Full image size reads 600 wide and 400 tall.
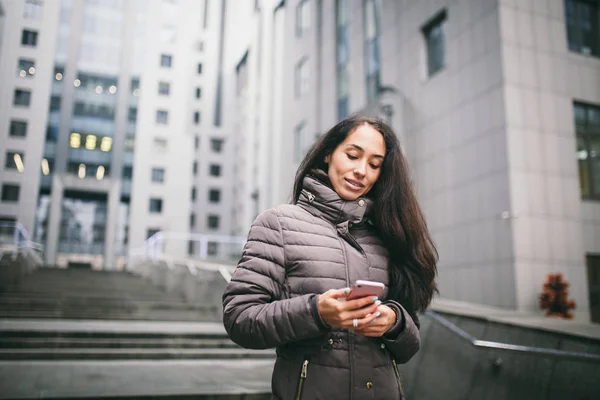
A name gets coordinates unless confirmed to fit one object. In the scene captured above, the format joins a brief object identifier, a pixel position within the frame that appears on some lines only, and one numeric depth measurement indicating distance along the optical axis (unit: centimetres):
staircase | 728
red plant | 1023
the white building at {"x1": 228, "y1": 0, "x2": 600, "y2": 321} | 1134
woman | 159
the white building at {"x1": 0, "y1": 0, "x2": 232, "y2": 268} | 3494
